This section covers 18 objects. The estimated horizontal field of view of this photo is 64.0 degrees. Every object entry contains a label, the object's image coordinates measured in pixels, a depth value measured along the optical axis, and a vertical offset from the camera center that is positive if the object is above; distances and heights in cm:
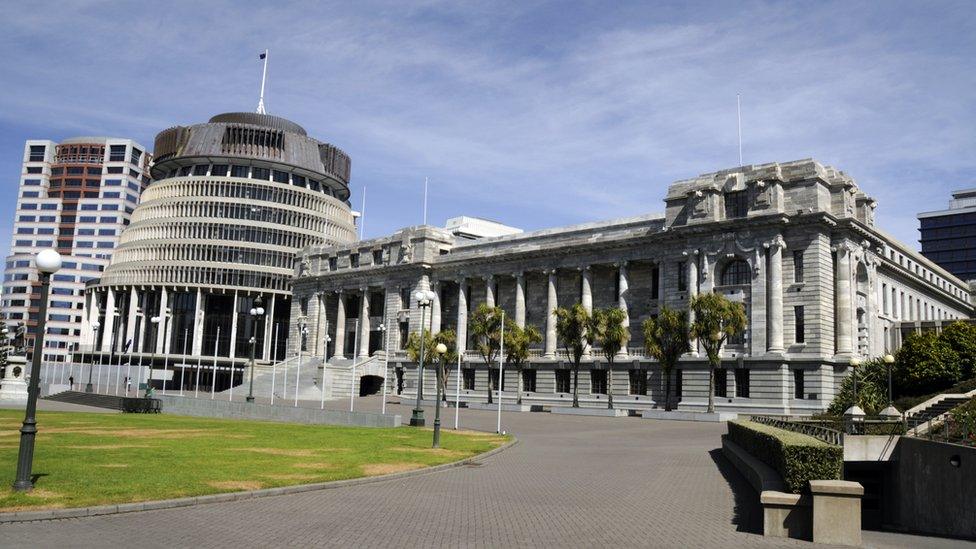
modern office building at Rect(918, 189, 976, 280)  18838 +3544
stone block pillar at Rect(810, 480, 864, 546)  1549 -269
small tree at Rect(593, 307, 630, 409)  6394 +315
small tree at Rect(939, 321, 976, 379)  5416 +277
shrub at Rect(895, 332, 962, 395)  5469 +107
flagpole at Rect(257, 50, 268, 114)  13112 +4778
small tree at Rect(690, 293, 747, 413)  5716 +377
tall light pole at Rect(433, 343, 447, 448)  3110 -262
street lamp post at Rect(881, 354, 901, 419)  3419 -148
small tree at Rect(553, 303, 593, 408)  6488 +334
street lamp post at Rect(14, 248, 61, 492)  1680 -94
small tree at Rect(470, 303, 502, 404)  7231 +347
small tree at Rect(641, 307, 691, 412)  5994 +260
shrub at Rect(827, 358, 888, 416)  5050 -80
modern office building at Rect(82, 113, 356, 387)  12356 +1833
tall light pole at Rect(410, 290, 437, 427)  3684 -92
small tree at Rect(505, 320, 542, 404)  6938 +218
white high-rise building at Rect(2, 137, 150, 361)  18062 +3397
